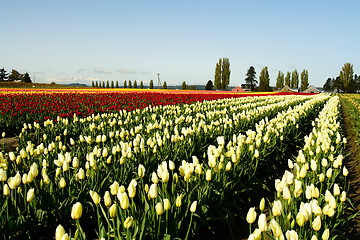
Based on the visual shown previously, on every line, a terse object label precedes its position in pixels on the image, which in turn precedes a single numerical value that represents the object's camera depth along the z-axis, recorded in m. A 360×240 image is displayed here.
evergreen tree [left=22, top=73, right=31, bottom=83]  75.31
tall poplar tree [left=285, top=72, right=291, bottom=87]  95.69
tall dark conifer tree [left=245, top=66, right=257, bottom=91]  99.50
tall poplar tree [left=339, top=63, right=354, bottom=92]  78.06
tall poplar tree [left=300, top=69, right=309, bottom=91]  92.88
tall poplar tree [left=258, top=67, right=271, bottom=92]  83.06
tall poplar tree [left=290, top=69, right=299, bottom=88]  94.19
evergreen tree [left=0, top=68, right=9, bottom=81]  92.88
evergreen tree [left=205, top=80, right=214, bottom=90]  81.50
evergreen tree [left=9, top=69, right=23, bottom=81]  94.94
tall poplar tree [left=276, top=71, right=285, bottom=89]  95.50
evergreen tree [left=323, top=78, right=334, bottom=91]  127.31
